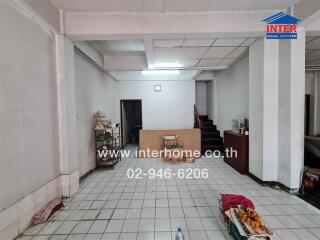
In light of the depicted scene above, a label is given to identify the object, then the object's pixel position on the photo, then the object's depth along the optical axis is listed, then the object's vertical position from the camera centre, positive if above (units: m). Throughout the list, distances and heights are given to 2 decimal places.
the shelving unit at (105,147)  5.09 -0.96
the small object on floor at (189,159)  5.66 -1.45
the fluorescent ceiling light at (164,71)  6.47 +1.48
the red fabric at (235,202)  2.41 -1.19
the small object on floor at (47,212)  2.50 -1.39
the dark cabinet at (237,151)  4.31 -0.99
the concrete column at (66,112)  3.17 +0.04
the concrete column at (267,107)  3.49 +0.08
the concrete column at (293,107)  3.14 +0.07
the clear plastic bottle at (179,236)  2.00 -1.33
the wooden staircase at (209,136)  6.86 -0.95
